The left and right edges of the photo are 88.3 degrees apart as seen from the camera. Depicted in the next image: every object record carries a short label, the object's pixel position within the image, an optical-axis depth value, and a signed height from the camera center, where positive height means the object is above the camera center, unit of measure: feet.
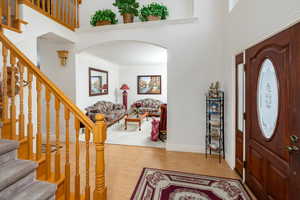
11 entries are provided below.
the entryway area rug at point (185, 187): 6.59 -4.13
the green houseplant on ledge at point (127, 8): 12.11 +7.14
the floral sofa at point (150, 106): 23.73 -1.20
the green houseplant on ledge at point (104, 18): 12.42 +6.58
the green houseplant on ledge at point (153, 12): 11.56 +6.52
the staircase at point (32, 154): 4.30 -1.73
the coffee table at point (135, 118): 17.10 -2.22
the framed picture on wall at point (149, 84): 26.03 +2.47
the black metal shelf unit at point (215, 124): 10.16 -1.73
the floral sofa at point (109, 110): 17.04 -1.46
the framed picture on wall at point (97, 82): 18.90 +2.25
